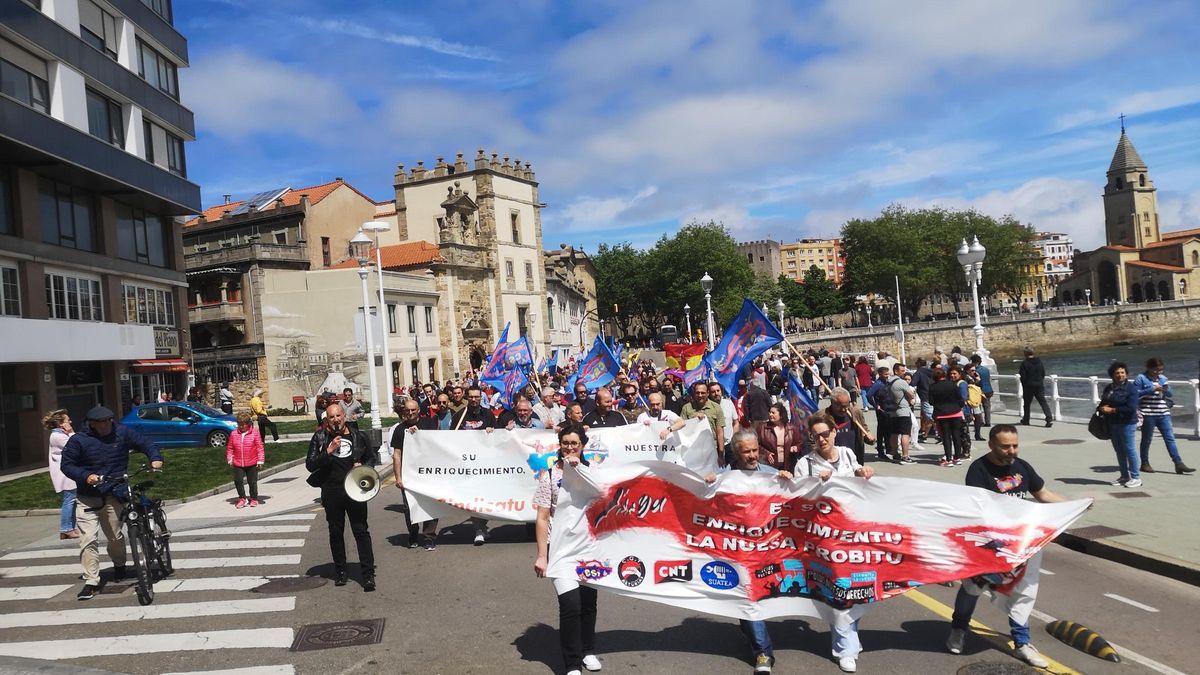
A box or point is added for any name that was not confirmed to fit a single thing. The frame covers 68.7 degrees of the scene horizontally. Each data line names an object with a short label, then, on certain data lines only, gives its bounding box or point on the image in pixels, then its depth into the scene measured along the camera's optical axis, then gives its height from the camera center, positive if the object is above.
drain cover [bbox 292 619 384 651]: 6.95 -2.20
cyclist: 8.76 -0.86
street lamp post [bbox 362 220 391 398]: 22.28 +3.51
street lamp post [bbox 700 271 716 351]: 33.09 +2.02
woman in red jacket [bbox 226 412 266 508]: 14.95 -1.35
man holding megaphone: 8.58 -1.11
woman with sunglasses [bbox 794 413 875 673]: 6.53 -1.03
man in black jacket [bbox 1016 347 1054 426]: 17.44 -1.36
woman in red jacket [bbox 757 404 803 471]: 8.84 -1.15
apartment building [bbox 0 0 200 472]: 24.30 +5.73
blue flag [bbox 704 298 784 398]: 15.52 -0.20
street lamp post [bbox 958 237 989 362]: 22.07 +1.38
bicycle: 8.47 -1.62
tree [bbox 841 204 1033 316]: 108.44 +8.41
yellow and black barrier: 5.88 -2.31
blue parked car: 25.81 -1.39
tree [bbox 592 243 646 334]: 117.81 +8.47
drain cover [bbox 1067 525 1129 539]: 8.93 -2.34
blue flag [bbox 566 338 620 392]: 20.23 -0.56
